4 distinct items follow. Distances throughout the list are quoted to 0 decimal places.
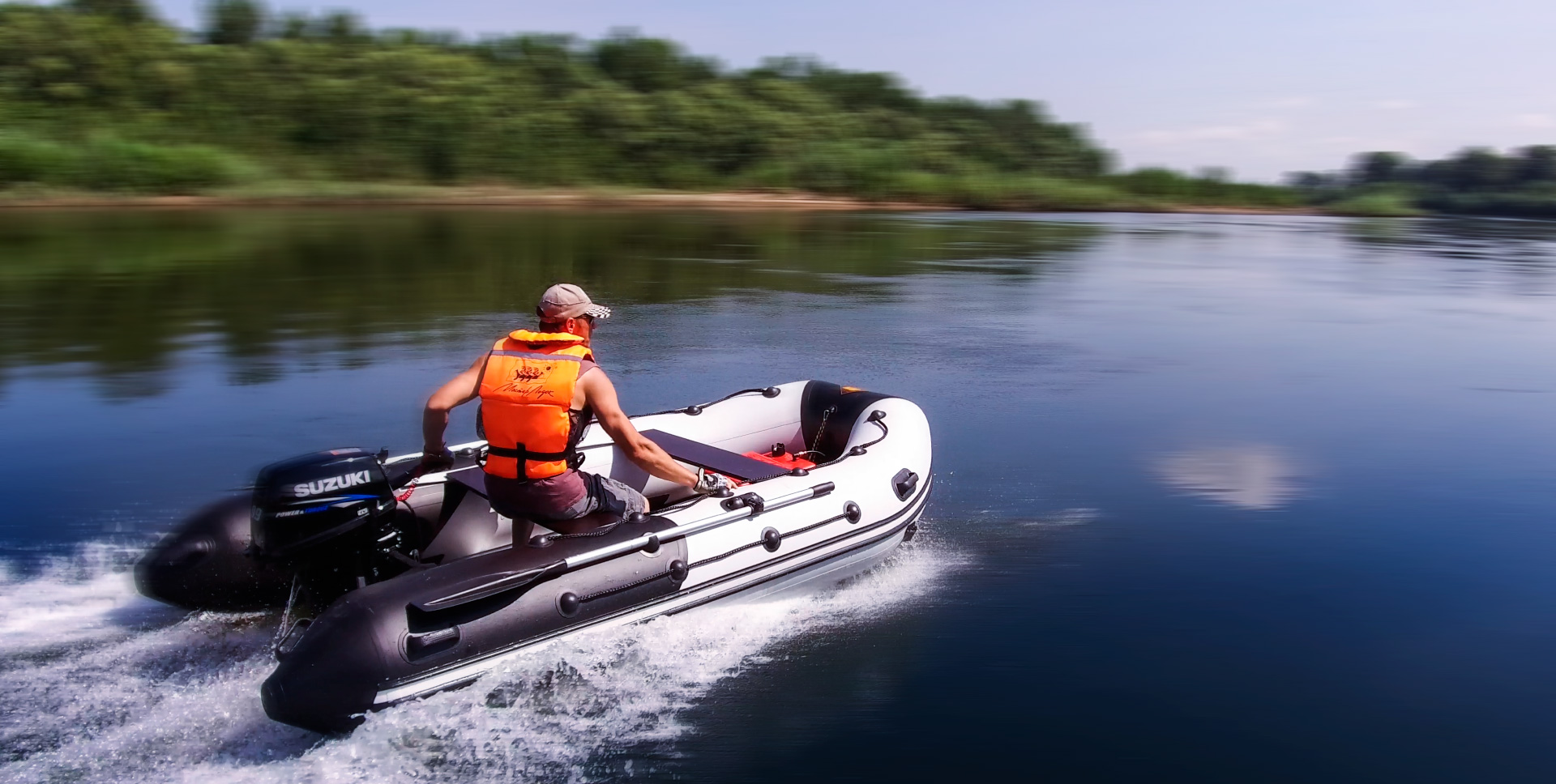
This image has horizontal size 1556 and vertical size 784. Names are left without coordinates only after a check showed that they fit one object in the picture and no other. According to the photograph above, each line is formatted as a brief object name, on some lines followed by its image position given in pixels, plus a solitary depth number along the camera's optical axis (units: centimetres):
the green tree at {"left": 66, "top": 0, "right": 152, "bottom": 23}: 3925
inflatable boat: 392
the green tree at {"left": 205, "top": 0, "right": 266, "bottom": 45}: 4344
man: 405
